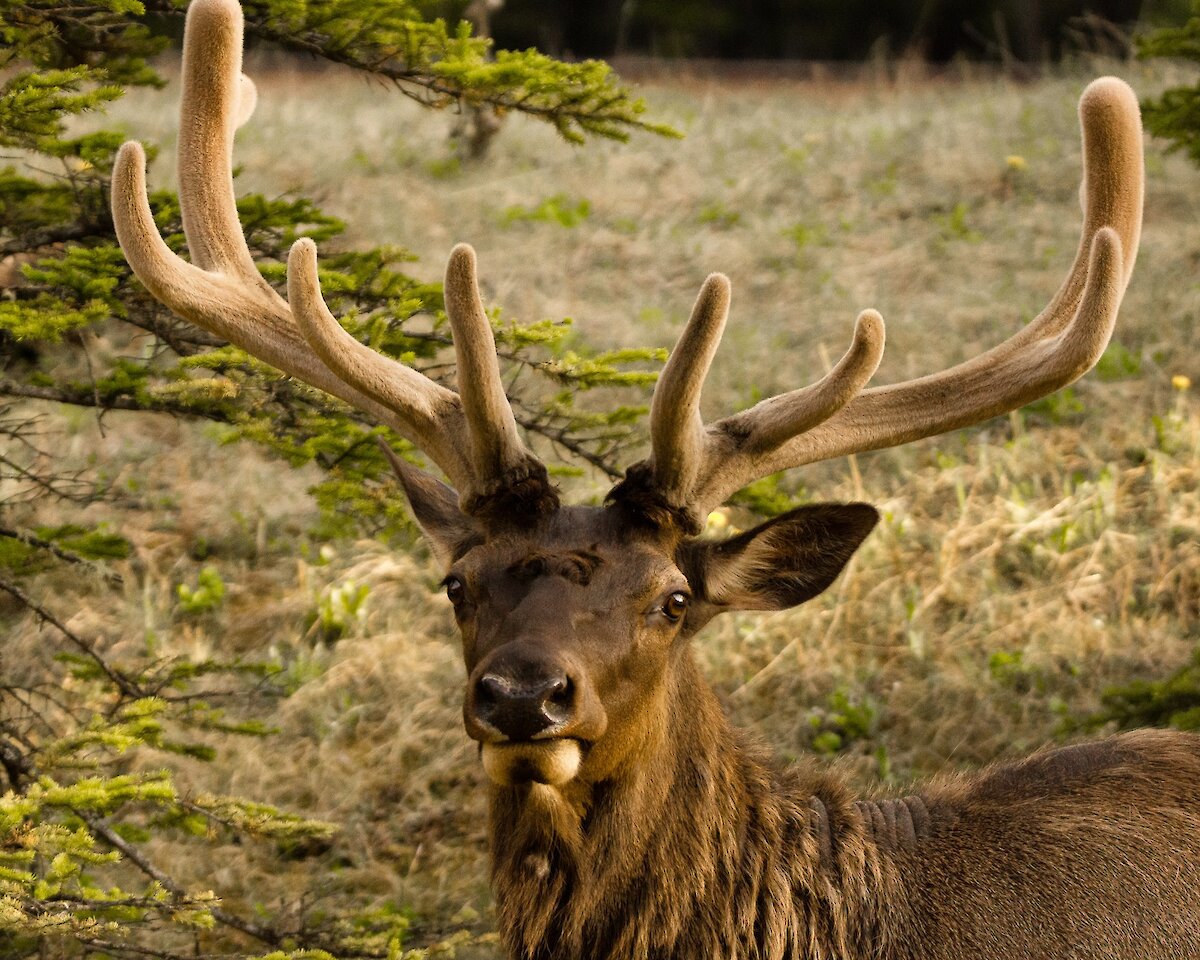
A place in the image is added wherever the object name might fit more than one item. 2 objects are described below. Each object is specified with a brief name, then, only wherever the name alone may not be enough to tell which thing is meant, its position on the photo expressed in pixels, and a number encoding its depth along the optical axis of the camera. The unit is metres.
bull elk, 7.83
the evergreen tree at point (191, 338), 9.52
